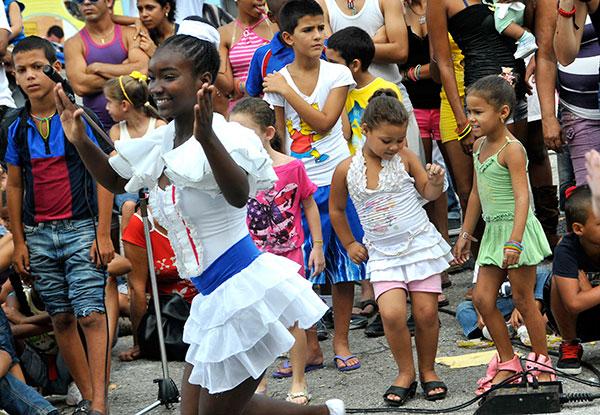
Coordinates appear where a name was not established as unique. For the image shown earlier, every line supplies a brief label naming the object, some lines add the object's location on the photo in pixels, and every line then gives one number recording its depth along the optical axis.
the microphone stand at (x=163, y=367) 9.70
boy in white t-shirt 10.89
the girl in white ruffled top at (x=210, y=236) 6.54
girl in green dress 8.83
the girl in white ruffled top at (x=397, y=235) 9.19
